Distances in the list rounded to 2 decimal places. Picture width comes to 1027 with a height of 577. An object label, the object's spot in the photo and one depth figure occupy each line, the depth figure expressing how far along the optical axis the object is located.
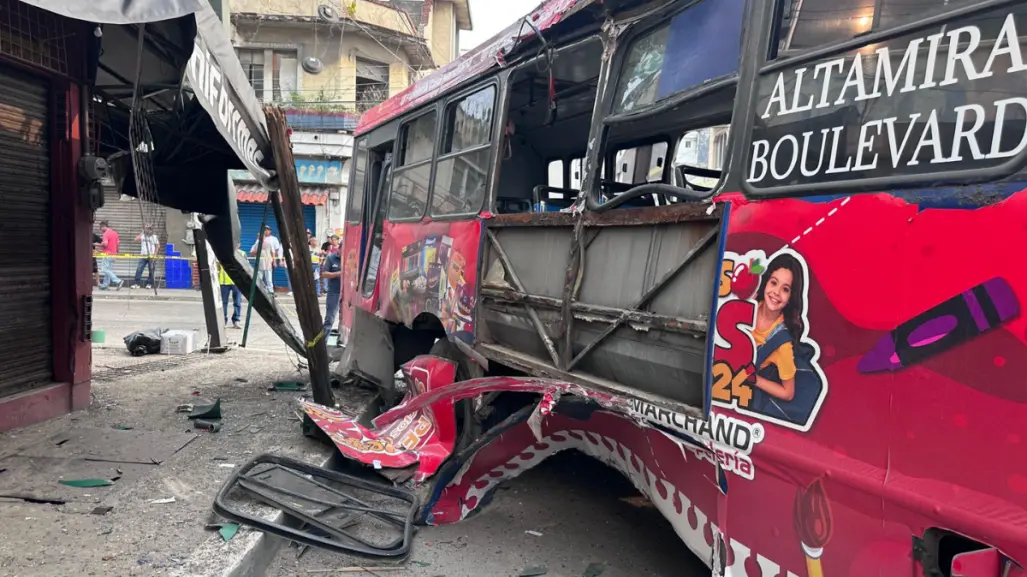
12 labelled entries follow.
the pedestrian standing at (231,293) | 11.52
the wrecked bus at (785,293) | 1.62
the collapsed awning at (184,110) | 3.86
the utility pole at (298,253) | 4.89
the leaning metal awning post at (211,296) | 8.62
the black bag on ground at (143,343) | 8.62
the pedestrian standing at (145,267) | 16.98
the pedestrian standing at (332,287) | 10.31
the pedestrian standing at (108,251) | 16.92
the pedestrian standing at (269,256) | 11.62
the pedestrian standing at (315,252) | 17.69
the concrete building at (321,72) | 19.41
